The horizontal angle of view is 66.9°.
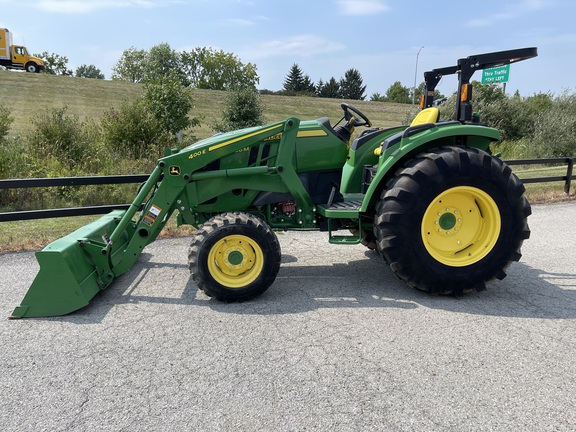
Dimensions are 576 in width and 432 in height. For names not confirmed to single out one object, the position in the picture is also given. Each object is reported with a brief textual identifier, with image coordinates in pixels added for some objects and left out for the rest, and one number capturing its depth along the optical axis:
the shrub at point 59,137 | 11.05
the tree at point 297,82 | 86.25
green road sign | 16.46
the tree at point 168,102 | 15.82
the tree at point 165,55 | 75.06
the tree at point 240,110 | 18.11
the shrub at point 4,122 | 11.70
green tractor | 3.89
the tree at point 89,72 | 111.53
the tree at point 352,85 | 85.38
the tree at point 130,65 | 79.38
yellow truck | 38.59
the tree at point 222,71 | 74.38
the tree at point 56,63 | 89.15
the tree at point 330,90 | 85.38
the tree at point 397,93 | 84.08
